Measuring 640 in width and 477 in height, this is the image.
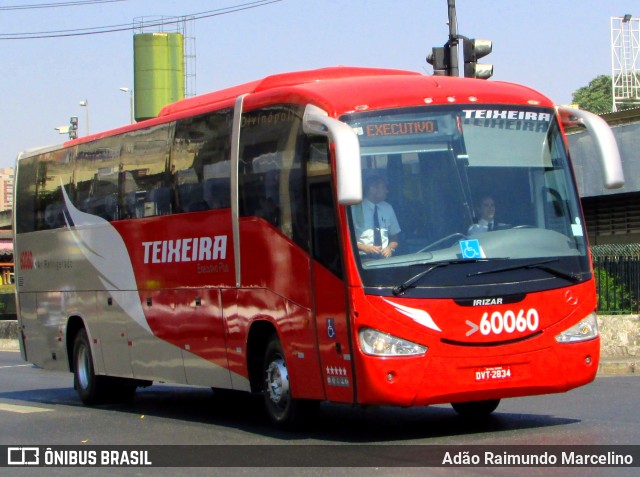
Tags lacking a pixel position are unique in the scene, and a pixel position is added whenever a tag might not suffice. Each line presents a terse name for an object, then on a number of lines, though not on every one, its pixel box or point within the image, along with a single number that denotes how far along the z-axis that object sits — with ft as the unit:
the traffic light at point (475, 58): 63.82
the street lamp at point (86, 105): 191.52
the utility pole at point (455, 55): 63.93
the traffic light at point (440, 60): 65.46
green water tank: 193.16
